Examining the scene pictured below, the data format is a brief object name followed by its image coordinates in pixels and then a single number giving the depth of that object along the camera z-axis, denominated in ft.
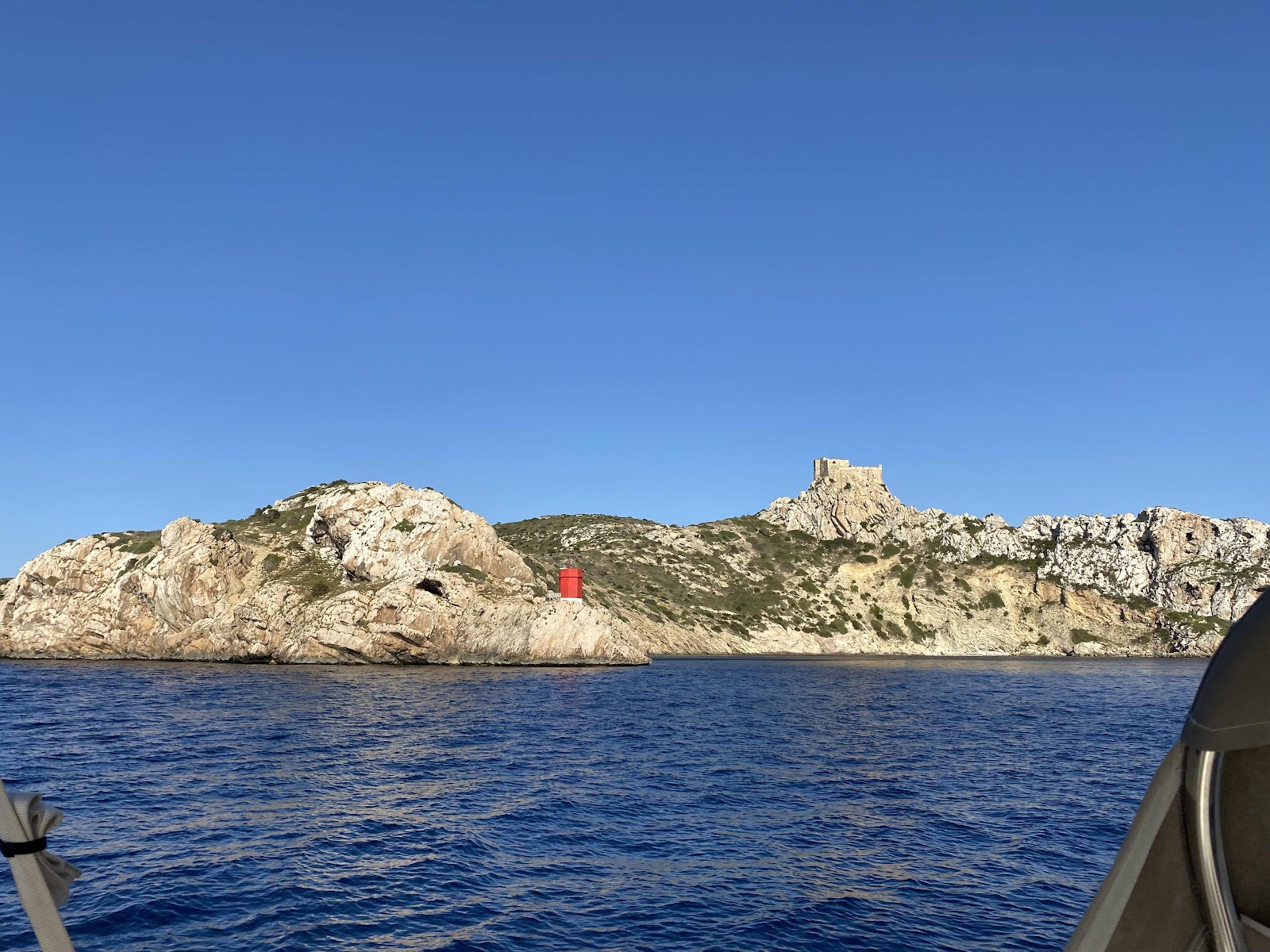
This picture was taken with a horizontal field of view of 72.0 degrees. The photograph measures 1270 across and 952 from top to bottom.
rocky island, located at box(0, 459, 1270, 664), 364.17
